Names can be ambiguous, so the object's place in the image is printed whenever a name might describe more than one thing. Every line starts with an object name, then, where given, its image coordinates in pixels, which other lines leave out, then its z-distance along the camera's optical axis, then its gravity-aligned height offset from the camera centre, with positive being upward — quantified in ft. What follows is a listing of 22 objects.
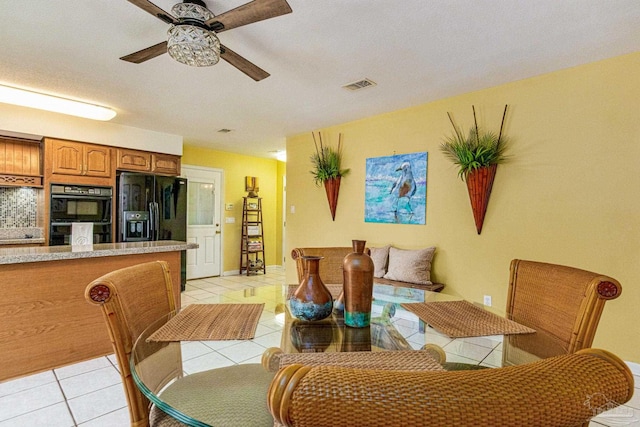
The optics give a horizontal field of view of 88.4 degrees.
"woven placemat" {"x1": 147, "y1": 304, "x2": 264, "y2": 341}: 4.01 -1.40
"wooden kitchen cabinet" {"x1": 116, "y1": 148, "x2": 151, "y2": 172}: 15.11 +2.77
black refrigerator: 14.92 +0.54
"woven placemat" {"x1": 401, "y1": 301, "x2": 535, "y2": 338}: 4.26 -1.40
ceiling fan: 5.48 +3.53
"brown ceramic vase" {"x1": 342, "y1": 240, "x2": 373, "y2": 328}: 4.27 -0.87
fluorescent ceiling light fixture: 10.79 +4.04
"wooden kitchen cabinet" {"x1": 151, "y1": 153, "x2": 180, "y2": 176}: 16.30 +2.79
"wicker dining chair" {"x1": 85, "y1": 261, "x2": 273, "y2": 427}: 3.65 -1.97
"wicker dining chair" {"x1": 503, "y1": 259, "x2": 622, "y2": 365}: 3.97 -1.19
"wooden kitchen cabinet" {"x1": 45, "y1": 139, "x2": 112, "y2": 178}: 13.39 +2.56
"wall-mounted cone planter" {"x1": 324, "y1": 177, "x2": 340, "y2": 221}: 15.05 +1.34
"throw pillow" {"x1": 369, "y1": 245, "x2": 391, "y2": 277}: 12.19 -1.44
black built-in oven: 13.29 +0.36
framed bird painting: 12.23 +1.24
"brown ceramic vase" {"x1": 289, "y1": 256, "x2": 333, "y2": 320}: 4.35 -1.03
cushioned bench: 7.82 -1.26
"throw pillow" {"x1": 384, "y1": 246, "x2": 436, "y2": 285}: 11.08 -1.58
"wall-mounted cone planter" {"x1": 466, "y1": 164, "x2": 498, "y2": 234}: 10.28 +1.04
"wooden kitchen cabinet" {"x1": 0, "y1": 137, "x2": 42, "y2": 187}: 12.72 +2.22
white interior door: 19.49 -0.03
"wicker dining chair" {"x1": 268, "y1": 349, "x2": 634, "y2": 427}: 1.38 -0.77
